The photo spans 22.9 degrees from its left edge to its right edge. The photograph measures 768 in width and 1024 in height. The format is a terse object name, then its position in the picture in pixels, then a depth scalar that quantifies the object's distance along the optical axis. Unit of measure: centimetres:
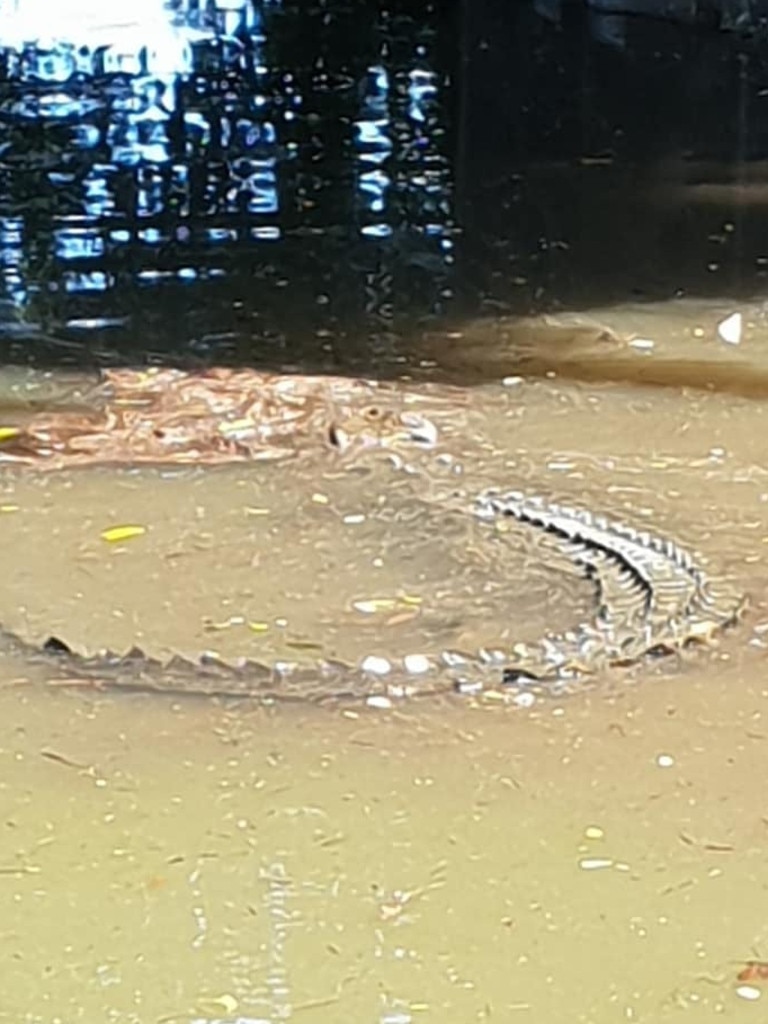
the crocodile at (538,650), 427
